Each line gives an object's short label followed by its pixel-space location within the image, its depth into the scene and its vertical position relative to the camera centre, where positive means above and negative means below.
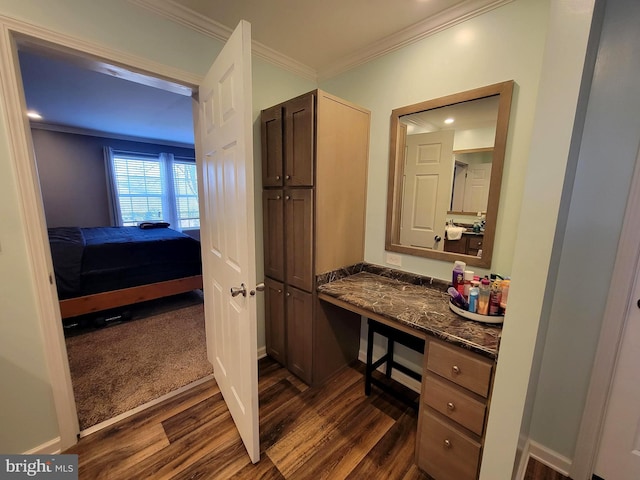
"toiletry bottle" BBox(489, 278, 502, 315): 1.26 -0.46
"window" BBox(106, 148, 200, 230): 5.11 +0.14
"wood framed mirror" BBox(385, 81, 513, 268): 1.48 +0.17
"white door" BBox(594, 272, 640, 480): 1.17 -0.97
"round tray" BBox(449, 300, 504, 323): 1.25 -0.56
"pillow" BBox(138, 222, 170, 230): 4.49 -0.52
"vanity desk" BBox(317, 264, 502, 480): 1.12 -0.79
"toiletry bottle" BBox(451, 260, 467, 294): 1.43 -0.42
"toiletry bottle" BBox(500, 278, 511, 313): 1.25 -0.44
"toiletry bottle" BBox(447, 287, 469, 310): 1.35 -0.51
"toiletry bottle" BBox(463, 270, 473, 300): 1.38 -0.43
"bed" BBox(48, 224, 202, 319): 2.57 -0.79
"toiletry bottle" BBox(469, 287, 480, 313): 1.31 -0.49
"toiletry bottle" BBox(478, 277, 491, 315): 1.27 -0.47
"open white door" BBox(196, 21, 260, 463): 1.16 -0.11
